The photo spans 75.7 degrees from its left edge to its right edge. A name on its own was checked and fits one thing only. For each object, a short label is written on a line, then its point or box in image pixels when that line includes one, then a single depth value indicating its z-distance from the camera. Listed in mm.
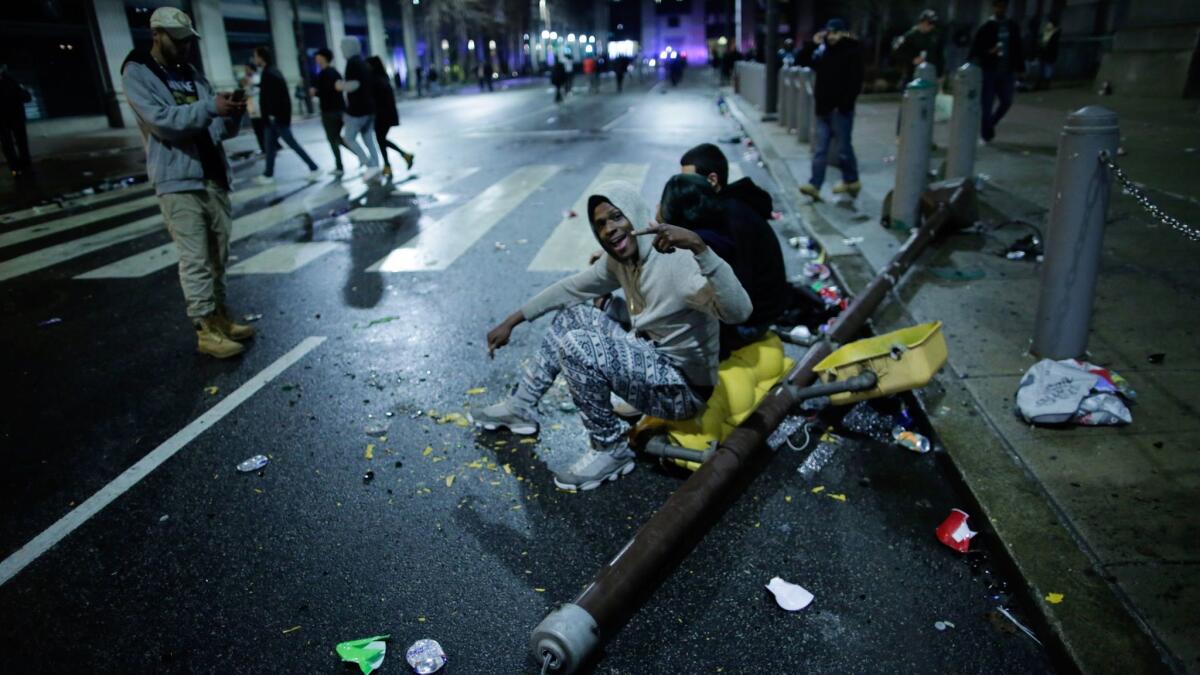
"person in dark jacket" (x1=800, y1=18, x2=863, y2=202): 8688
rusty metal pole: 2242
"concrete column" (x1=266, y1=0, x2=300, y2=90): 32094
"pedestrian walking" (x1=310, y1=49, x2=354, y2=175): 11883
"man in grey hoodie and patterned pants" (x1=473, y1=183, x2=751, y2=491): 3098
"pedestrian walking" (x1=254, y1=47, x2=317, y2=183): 12305
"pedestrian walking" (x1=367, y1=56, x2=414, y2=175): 11992
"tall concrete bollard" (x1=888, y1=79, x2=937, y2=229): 7125
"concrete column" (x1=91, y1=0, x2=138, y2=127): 23109
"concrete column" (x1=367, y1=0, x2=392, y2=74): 43188
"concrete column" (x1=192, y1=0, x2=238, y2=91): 27203
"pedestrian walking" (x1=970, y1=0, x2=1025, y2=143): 10438
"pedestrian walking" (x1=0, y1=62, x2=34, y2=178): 13219
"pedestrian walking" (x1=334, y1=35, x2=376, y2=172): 11383
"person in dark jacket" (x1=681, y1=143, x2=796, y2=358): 3527
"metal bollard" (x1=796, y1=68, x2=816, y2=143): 13234
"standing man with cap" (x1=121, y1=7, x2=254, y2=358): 4684
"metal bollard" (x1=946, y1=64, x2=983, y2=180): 7328
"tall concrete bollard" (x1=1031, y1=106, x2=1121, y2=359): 3691
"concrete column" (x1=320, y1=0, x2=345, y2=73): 37969
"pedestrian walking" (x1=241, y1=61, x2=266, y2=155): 13497
